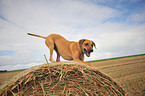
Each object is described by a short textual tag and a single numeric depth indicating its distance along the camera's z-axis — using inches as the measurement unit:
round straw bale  59.9
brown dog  98.3
